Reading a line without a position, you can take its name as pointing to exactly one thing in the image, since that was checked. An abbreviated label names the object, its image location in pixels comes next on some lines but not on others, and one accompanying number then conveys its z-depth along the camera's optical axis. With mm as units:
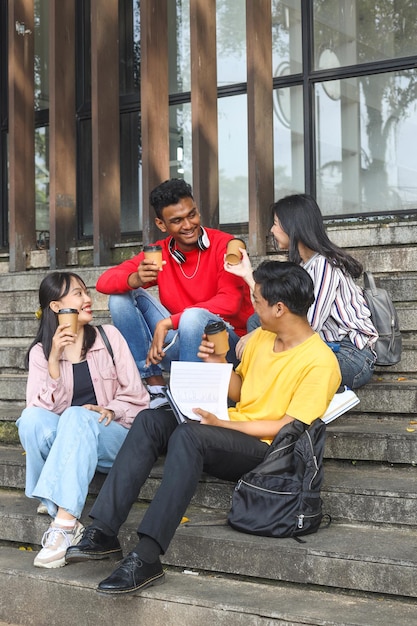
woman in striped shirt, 4629
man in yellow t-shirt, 3697
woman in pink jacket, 4156
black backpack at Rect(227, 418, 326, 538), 3855
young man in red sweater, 5020
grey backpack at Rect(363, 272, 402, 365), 4816
